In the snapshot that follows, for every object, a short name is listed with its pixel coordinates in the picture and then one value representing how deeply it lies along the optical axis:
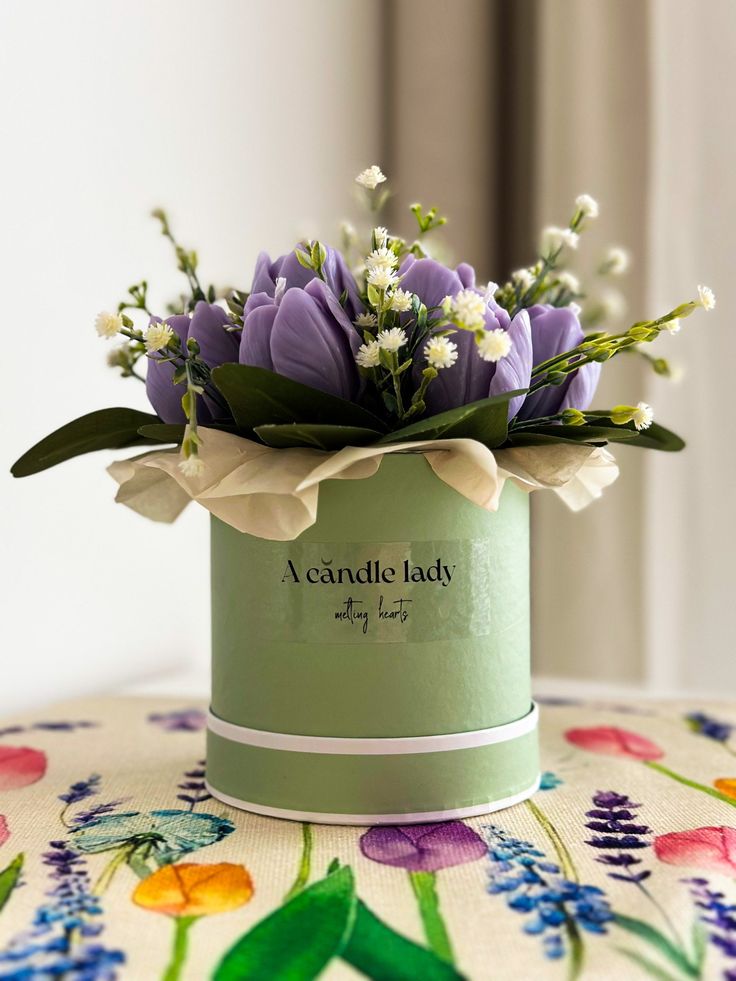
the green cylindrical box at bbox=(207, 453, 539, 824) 0.56
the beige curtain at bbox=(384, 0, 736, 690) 1.23
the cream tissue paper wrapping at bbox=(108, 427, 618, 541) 0.52
